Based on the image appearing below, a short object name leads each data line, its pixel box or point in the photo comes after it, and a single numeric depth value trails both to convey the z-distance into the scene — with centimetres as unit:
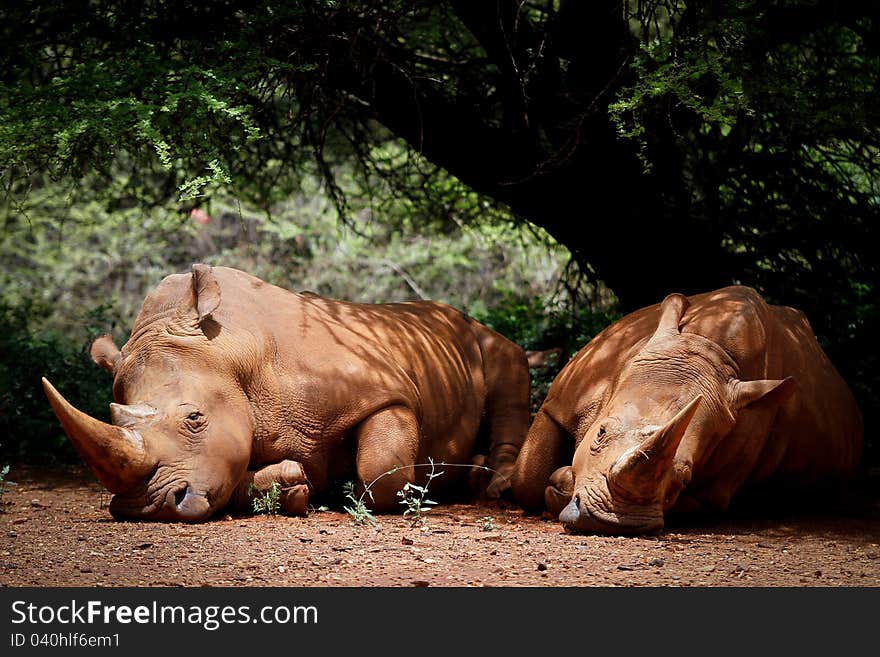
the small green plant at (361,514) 1236
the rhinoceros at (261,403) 1212
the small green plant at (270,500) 1287
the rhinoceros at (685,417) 1170
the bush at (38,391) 1795
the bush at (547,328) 1898
